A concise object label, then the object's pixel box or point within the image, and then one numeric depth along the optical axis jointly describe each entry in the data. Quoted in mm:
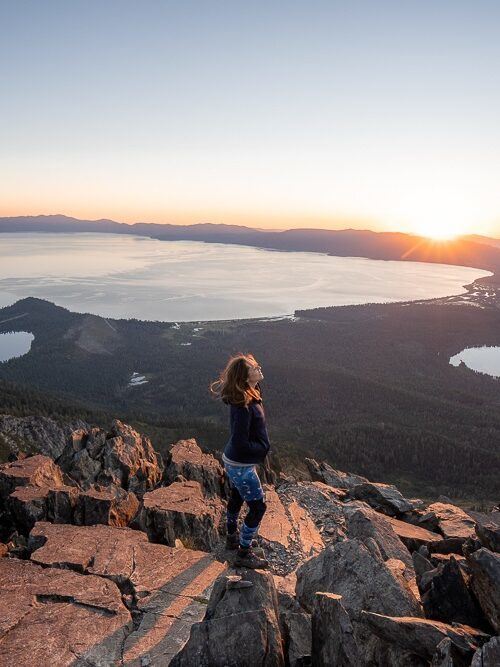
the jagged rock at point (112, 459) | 21344
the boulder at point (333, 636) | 6516
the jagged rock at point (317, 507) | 14289
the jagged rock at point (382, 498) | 17578
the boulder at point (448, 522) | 15289
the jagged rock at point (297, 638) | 6785
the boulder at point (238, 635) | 6523
